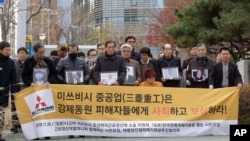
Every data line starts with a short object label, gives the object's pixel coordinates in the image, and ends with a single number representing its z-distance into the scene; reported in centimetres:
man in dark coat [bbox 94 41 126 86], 914
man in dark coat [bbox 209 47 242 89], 934
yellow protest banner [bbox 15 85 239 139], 862
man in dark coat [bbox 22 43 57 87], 905
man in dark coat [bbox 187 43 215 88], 968
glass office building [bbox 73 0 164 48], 5511
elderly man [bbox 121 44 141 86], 959
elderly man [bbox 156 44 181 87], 1000
